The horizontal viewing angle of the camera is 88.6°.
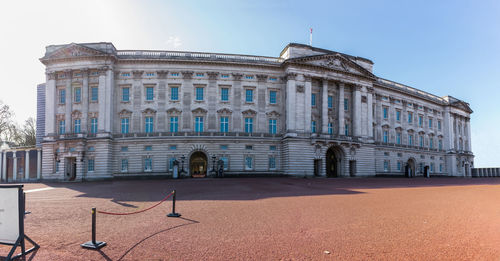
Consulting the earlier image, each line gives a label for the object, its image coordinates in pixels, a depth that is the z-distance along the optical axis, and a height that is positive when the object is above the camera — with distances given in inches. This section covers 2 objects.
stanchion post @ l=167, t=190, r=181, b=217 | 418.2 -108.8
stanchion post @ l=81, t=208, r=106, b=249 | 271.6 -103.0
